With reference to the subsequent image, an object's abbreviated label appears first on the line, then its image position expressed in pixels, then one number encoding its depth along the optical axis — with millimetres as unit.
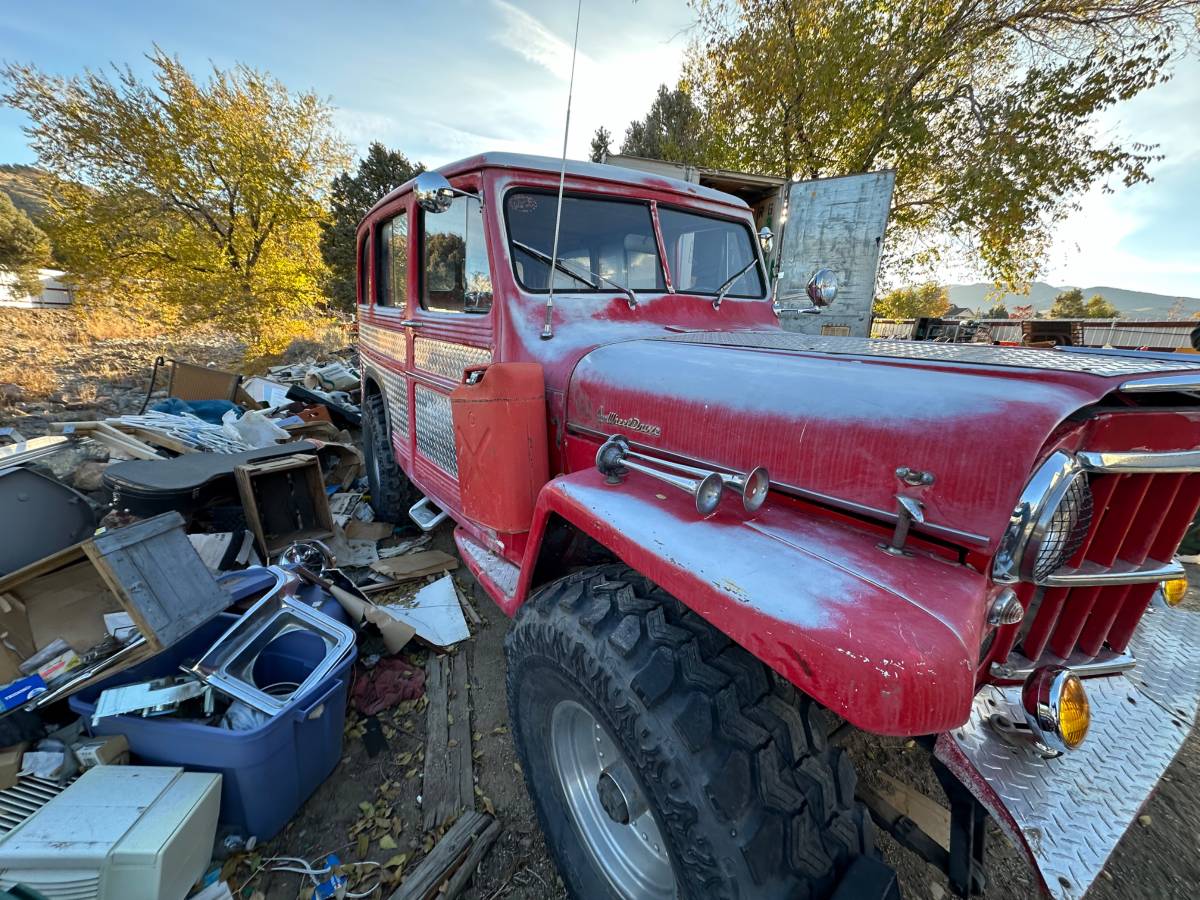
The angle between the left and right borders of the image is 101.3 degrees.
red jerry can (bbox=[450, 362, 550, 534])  1794
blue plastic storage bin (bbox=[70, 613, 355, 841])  1678
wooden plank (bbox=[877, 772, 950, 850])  1637
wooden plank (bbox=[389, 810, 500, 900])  1604
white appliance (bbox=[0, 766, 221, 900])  1351
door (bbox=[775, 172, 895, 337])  5664
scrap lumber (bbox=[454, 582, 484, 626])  3023
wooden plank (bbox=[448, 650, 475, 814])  1986
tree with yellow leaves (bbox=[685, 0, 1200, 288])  9203
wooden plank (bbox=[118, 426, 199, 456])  4090
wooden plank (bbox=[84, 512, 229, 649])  1837
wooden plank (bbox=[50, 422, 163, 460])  3891
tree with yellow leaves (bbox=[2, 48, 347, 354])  9844
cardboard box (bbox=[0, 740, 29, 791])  1670
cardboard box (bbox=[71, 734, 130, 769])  1692
